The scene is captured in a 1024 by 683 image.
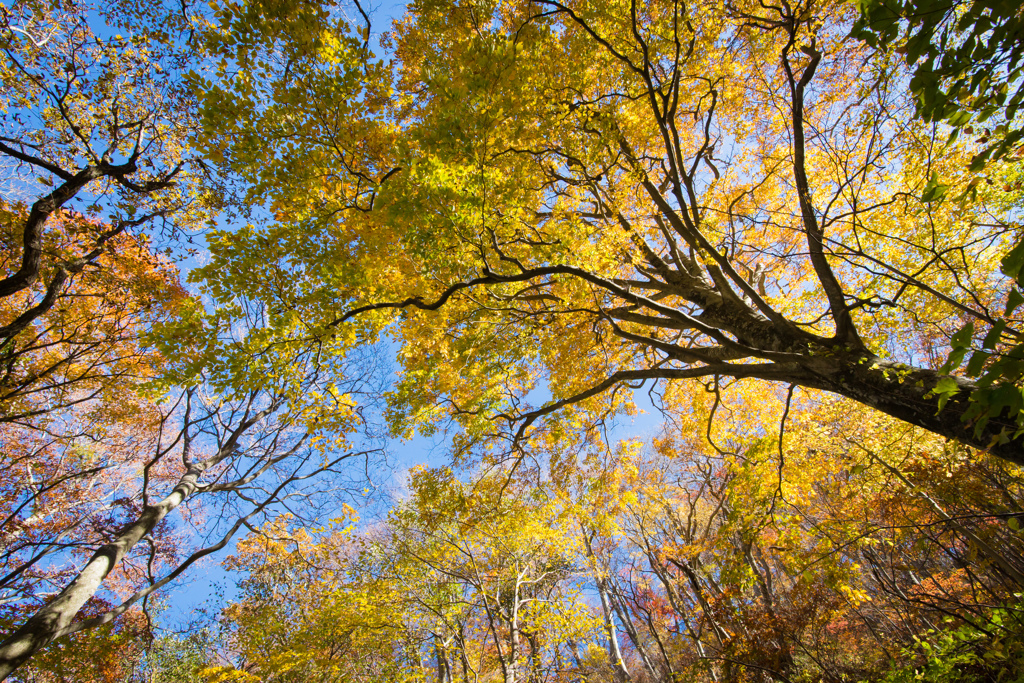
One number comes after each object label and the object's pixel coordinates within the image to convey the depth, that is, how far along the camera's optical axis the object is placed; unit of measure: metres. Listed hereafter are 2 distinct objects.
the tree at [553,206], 3.66
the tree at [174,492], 4.83
